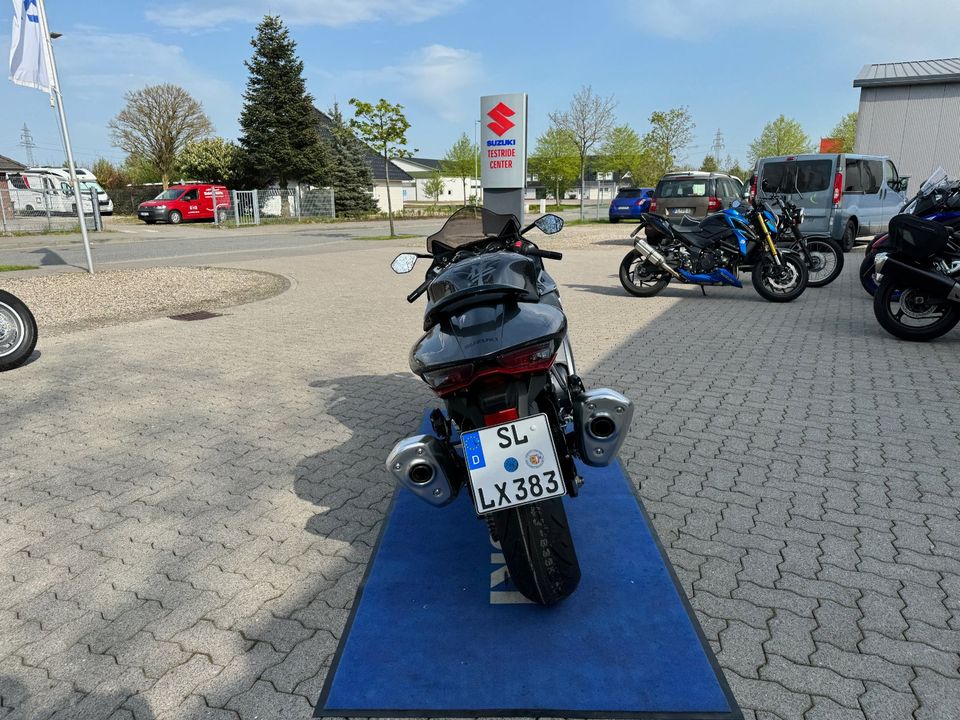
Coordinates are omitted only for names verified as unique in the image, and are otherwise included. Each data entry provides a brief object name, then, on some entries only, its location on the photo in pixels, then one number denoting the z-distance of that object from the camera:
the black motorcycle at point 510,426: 2.30
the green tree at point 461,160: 66.41
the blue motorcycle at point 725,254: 9.23
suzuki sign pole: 8.81
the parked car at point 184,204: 30.28
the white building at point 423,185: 78.88
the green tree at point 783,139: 56.06
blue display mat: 2.16
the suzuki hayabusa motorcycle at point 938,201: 6.86
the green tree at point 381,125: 22.73
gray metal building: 24.47
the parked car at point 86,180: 31.30
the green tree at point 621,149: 52.41
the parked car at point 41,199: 28.89
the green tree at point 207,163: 41.03
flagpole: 10.70
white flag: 10.54
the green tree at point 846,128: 57.91
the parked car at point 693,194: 16.14
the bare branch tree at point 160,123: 46.41
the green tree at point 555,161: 55.91
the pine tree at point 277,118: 38.09
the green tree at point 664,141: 34.09
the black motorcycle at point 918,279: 6.35
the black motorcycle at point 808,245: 9.66
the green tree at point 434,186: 68.50
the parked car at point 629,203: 27.33
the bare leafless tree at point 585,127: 36.41
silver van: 13.55
